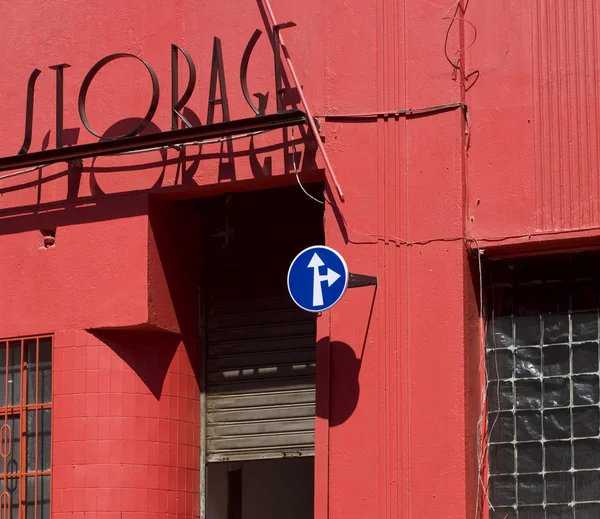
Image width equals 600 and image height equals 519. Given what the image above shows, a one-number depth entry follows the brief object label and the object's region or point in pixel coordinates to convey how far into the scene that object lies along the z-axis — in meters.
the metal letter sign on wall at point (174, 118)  11.61
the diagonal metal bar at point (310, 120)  11.38
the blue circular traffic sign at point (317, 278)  10.88
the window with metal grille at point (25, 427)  12.16
